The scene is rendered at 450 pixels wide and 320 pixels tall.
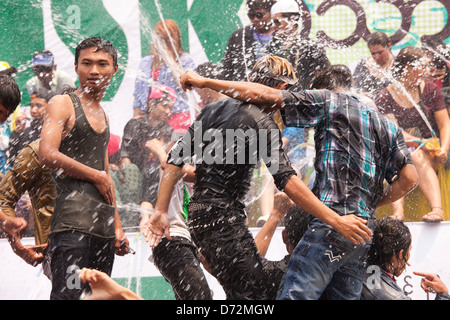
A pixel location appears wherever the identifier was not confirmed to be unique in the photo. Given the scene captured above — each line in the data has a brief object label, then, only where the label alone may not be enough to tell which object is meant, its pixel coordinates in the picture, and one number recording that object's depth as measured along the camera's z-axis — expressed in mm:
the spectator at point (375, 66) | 13314
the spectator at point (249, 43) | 13541
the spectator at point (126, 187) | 12407
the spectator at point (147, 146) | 12739
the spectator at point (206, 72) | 12915
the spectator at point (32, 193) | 8241
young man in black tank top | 6956
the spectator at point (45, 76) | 14085
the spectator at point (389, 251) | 7557
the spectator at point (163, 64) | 14108
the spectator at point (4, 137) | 13407
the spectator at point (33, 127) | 13027
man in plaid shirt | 6653
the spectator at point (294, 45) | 13004
